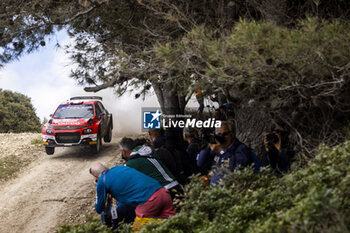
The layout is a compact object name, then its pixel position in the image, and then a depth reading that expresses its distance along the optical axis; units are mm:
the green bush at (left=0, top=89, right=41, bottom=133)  30547
